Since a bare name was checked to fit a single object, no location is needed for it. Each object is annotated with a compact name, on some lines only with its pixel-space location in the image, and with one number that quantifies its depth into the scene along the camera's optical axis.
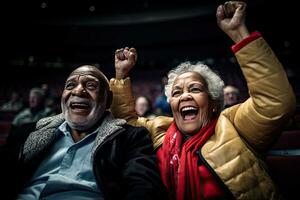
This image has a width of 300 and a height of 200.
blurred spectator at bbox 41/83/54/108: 5.86
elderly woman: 1.04
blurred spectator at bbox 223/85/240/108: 3.07
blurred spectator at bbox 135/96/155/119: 3.51
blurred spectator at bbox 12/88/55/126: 3.70
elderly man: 1.18
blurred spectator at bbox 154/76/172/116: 3.76
